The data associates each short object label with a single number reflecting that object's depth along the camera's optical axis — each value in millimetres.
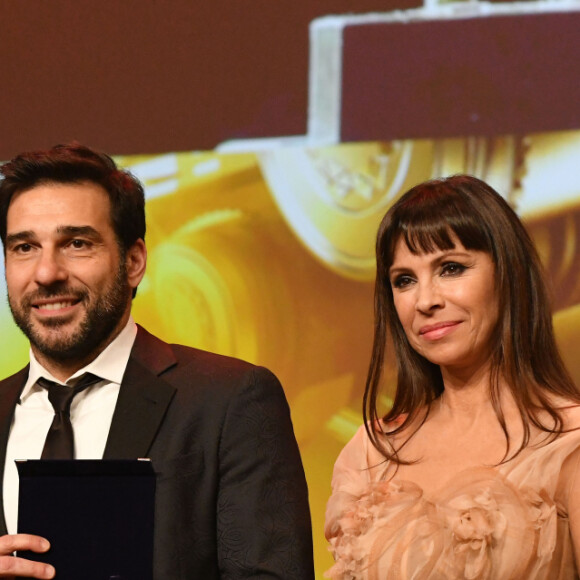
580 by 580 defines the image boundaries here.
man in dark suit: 4175
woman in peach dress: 3912
